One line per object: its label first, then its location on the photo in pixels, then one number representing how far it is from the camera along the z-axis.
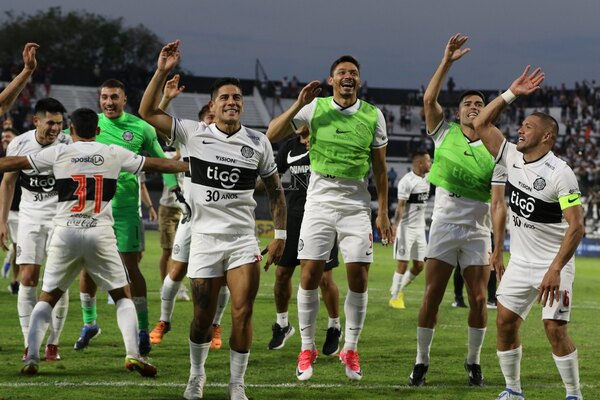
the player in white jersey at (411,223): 16.73
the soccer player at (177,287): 11.04
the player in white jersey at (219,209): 7.77
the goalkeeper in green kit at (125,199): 10.34
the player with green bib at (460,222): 8.92
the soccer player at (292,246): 11.15
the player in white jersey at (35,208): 9.80
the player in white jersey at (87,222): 8.52
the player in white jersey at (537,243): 7.40
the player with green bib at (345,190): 9.18
